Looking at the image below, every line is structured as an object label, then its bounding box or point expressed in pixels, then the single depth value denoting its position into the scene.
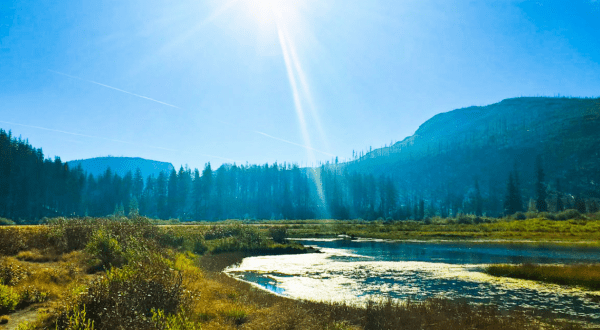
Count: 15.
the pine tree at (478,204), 132.24
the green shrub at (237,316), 13.62
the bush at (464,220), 95.12
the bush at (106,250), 20.42
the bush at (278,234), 56.03
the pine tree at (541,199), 118.44
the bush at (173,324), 9.05
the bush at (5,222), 65.66
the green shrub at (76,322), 8.20
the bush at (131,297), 9.10
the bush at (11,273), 14.12
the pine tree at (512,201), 121.56
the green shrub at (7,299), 11.61
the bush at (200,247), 42.08
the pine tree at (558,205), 114.55
